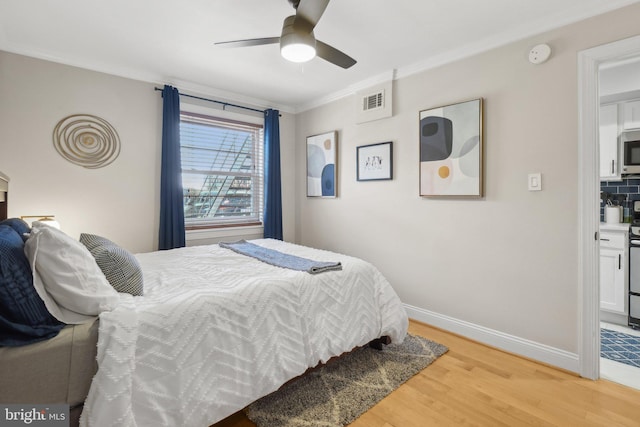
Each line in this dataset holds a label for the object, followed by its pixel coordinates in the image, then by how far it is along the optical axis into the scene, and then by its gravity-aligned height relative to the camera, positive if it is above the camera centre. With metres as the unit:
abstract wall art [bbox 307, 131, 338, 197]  3.86 +0.57
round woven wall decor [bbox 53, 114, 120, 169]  2.83 +0.66
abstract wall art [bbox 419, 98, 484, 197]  2.61 +0.50
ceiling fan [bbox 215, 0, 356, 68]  1.75 +1.07
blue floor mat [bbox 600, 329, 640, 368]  2.38 -1.15
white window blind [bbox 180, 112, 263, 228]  3.65 +0.49
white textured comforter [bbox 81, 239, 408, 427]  1.28 -0.64
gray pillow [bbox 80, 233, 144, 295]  1.60 -0.30
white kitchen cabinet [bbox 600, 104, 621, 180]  3.39 +0.69
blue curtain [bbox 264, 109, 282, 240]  4.11 +0.47
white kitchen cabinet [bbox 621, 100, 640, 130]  3.28 +0.96
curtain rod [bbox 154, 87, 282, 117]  3.49 +1.28
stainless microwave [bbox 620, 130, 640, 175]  3.25 +0.57
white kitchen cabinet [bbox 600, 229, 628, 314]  3.01 -0.62
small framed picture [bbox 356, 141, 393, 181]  3.27 +0.51
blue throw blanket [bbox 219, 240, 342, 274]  2.14 -0.38
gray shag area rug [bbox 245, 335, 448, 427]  1.71 -1.11
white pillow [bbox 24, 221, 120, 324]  1.26 -0.28
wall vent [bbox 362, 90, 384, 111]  3.30 +1.15
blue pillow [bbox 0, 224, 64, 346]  1.13 -0.35
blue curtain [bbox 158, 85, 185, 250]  3.29 +0.38
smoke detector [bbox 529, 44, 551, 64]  2.24 +1.10
